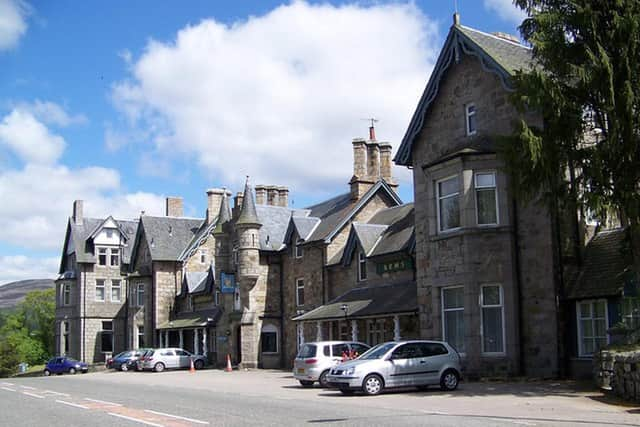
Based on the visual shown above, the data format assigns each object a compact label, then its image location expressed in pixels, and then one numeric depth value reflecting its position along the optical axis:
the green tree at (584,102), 19.80
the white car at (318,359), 26.02
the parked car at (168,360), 46.50
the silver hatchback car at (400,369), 21.48
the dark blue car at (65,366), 52.94
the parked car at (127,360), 50.15
